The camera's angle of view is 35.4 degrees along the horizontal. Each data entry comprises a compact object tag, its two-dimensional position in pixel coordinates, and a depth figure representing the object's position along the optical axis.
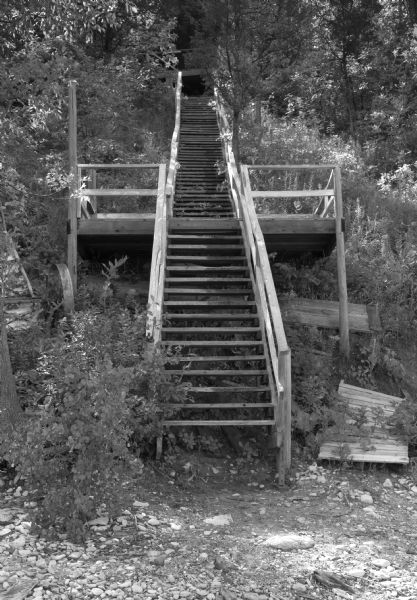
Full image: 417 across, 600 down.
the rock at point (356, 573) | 4.31
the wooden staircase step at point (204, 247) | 9.12
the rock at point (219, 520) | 5.16
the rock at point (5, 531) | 4.46
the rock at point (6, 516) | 4.64
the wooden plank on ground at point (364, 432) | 6.68
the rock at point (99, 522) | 4.68
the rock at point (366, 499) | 5.89
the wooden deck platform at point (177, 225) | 9.23
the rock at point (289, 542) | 4.71
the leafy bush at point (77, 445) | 4.46
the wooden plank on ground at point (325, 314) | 9.37
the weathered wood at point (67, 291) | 8.13
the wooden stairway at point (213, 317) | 6.94
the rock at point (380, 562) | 4.52
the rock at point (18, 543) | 4.28
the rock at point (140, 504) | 5.26
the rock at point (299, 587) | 4.07
